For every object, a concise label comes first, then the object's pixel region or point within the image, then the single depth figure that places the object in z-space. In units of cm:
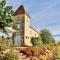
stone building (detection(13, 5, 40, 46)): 1115
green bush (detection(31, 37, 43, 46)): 891
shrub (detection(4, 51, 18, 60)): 494
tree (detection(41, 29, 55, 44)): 844
